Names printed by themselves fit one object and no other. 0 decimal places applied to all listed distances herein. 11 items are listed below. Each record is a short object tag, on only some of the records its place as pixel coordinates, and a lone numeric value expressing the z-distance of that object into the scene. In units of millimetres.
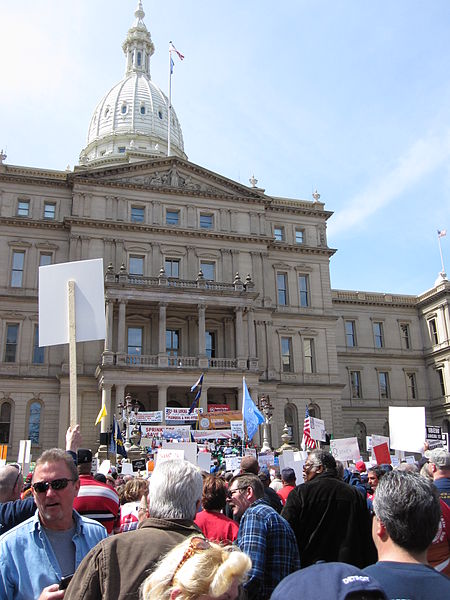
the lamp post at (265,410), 30906
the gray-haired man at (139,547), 3094
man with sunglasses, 3908
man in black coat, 5941
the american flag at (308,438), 20272
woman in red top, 5801
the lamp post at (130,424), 25766
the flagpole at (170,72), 47719
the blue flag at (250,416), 23734
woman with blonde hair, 2488
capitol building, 36562
